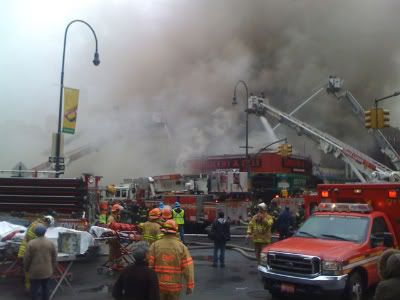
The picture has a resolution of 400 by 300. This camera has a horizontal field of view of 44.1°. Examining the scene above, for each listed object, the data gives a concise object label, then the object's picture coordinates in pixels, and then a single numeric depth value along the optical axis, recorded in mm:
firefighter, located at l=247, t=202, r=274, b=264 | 9664
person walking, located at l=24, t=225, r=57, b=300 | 6000
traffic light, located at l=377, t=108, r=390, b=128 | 15906
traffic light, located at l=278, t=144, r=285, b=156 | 26484
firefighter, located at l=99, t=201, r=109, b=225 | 12280
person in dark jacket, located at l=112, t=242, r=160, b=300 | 3867
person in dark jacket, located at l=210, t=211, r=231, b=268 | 10656
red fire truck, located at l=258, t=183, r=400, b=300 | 6672
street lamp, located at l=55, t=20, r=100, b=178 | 15844
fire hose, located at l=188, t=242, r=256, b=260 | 12375
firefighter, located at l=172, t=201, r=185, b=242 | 13789
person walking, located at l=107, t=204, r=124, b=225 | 10504
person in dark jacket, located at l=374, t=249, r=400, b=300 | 2998
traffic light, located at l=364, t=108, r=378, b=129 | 16020
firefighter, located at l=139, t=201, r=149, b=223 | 19703
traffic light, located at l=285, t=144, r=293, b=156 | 26422
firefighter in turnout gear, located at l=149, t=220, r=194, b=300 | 4793
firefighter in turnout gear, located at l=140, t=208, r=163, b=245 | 8516
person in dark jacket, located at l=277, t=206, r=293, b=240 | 11688
